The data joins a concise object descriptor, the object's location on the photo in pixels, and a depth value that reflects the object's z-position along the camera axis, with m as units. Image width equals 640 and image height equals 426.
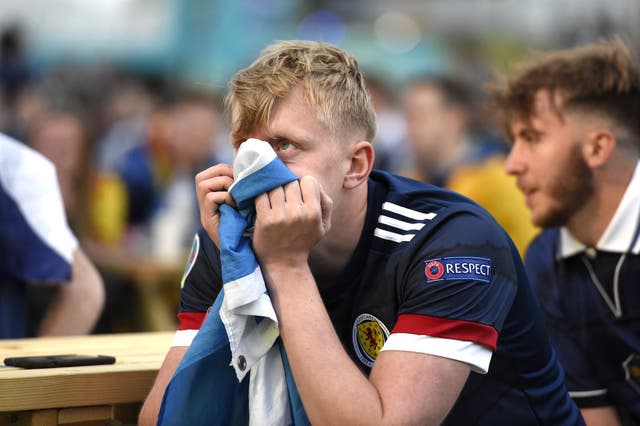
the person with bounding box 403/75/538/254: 7.28
